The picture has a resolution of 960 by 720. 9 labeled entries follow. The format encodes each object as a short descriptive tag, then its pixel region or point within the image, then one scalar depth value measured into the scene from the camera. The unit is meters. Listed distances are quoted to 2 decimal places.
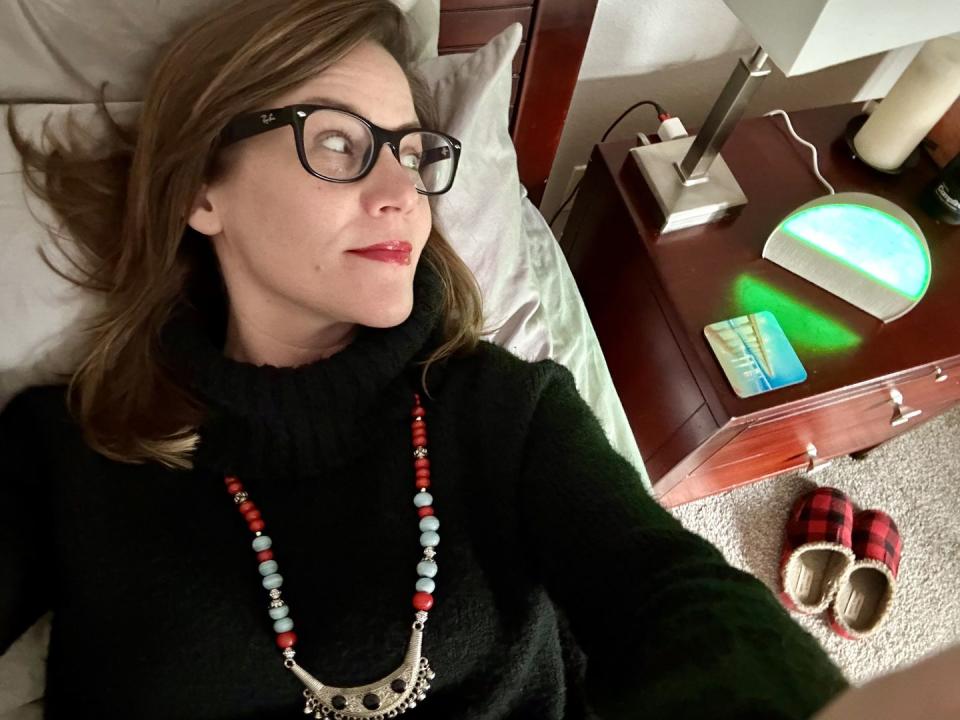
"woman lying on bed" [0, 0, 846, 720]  0.72
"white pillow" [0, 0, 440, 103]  0.78
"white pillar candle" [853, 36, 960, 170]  1.06
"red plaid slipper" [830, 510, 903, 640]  1.45
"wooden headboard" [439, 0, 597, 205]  1.05
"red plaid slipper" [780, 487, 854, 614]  1.46
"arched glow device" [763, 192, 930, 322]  1.03
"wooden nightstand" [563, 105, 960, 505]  1.02
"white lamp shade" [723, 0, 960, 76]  0.71
